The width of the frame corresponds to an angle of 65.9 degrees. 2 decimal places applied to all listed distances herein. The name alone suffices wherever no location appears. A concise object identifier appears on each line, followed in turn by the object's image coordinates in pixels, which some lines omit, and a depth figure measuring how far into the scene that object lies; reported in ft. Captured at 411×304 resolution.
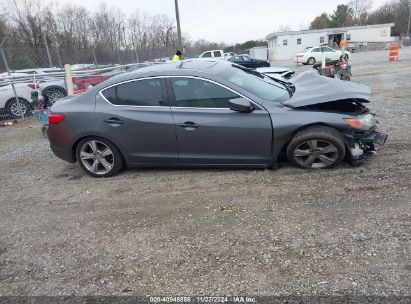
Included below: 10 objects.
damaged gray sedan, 13.53
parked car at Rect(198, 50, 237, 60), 78.38
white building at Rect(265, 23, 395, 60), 155.94
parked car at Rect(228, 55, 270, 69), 67.95
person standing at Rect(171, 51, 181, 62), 41.09
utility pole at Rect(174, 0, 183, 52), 57.77
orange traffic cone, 71.41
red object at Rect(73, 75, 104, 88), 39.63
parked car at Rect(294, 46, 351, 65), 94.22
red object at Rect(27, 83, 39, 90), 33.95
